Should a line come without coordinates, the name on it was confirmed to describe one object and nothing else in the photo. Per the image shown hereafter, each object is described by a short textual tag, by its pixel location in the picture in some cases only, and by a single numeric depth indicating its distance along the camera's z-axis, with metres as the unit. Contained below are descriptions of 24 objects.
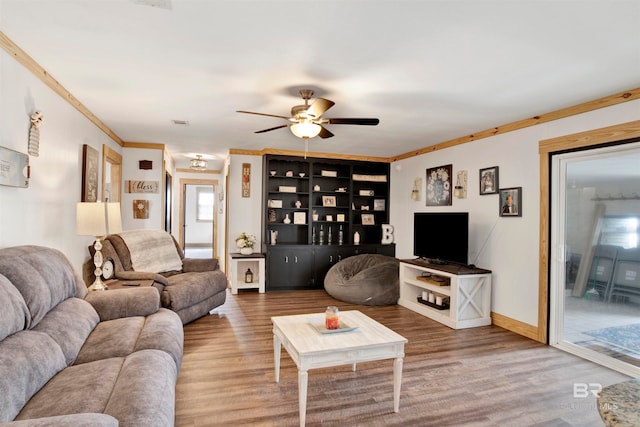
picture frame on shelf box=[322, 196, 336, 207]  6.54
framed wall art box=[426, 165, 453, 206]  5.21
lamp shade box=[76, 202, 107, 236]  3.20
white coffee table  2.19
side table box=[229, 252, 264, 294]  5.69
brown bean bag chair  5.08
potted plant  5.82
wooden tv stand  4.15
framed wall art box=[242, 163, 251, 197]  6.21
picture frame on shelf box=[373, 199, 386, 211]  6.89
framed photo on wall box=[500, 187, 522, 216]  4.04
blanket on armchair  4.18
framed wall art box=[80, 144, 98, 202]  3.83
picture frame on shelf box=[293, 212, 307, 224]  6.35
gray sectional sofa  1.49
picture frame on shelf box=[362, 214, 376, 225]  6.84
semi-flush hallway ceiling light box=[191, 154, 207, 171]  7.20
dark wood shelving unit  6.06
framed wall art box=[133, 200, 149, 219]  5.70
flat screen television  4.38
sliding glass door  3.10
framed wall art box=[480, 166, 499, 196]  4.36
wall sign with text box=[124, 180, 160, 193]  5.65
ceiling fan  3.03
